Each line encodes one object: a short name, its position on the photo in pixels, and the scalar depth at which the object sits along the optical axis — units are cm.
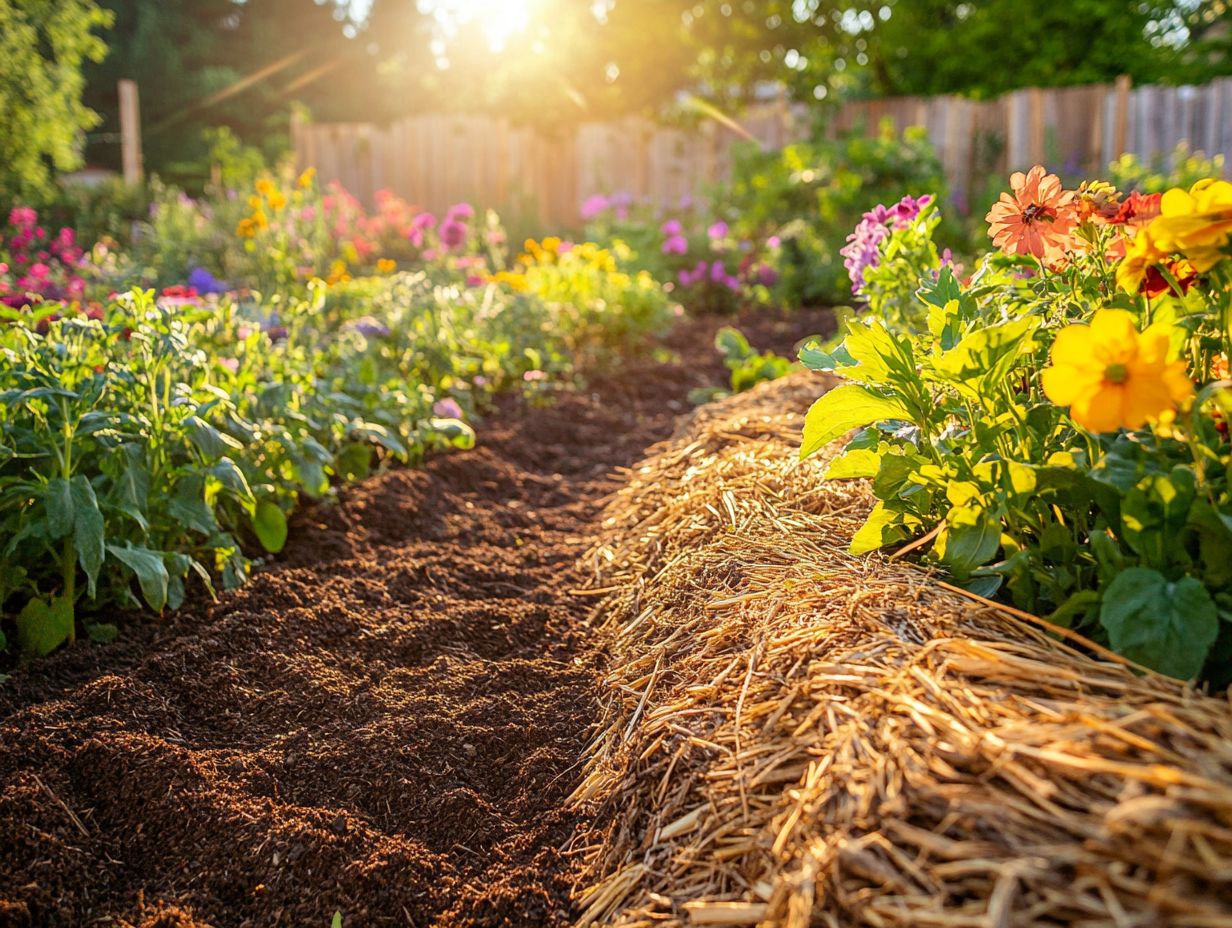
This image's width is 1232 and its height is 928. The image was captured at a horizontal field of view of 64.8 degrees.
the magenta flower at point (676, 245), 781
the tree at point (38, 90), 979
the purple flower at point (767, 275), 741
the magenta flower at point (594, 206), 858
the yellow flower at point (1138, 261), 147
